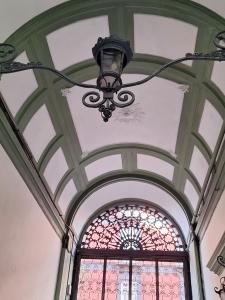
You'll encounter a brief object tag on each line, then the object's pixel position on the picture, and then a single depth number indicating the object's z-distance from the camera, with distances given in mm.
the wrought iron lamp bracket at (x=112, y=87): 1672
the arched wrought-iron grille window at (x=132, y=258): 5930
